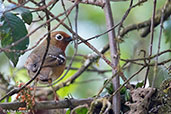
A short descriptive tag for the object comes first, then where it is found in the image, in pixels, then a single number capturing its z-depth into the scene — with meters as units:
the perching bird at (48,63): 5.51
